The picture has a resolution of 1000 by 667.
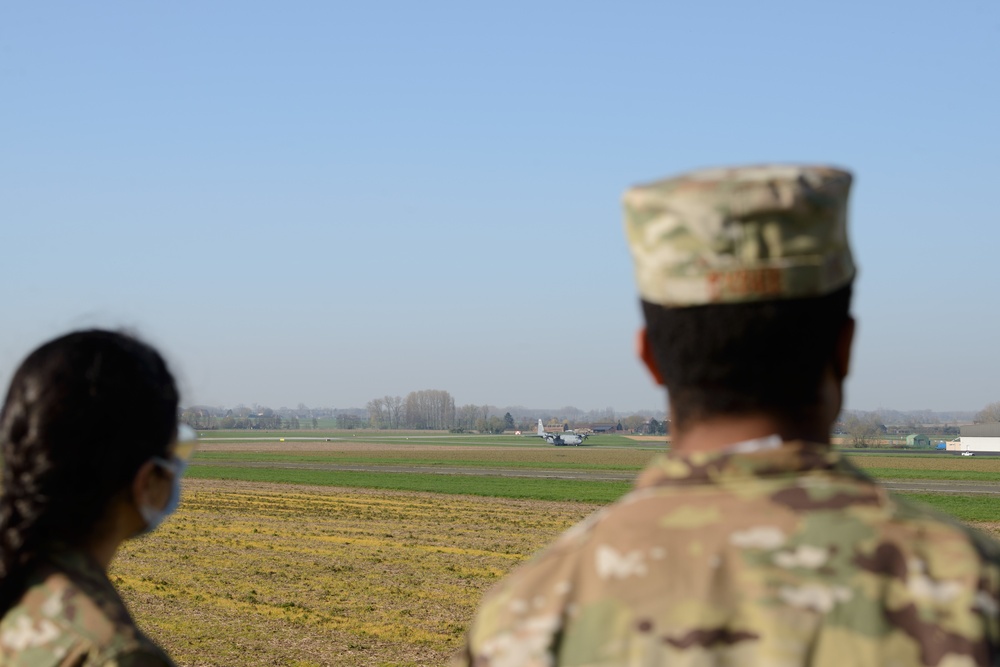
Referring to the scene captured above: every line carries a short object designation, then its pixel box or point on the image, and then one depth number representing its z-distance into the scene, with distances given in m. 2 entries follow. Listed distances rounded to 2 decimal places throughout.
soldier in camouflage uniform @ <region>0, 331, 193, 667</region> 2.42
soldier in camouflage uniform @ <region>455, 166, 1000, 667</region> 1.76
